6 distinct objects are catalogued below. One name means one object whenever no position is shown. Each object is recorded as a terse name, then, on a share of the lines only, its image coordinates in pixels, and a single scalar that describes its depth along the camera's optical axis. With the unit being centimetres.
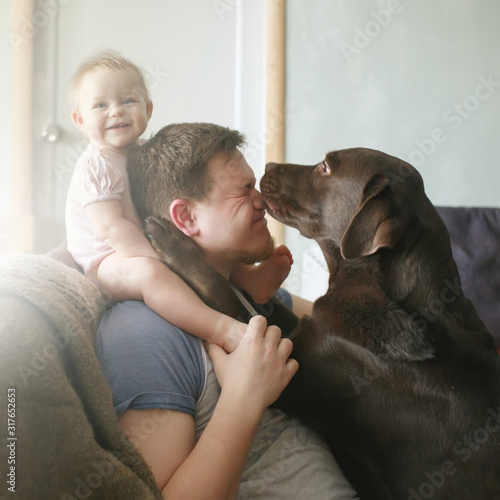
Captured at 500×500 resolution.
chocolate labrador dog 114
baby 119
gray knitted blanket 69
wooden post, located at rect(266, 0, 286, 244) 325
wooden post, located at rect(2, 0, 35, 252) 232
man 97
